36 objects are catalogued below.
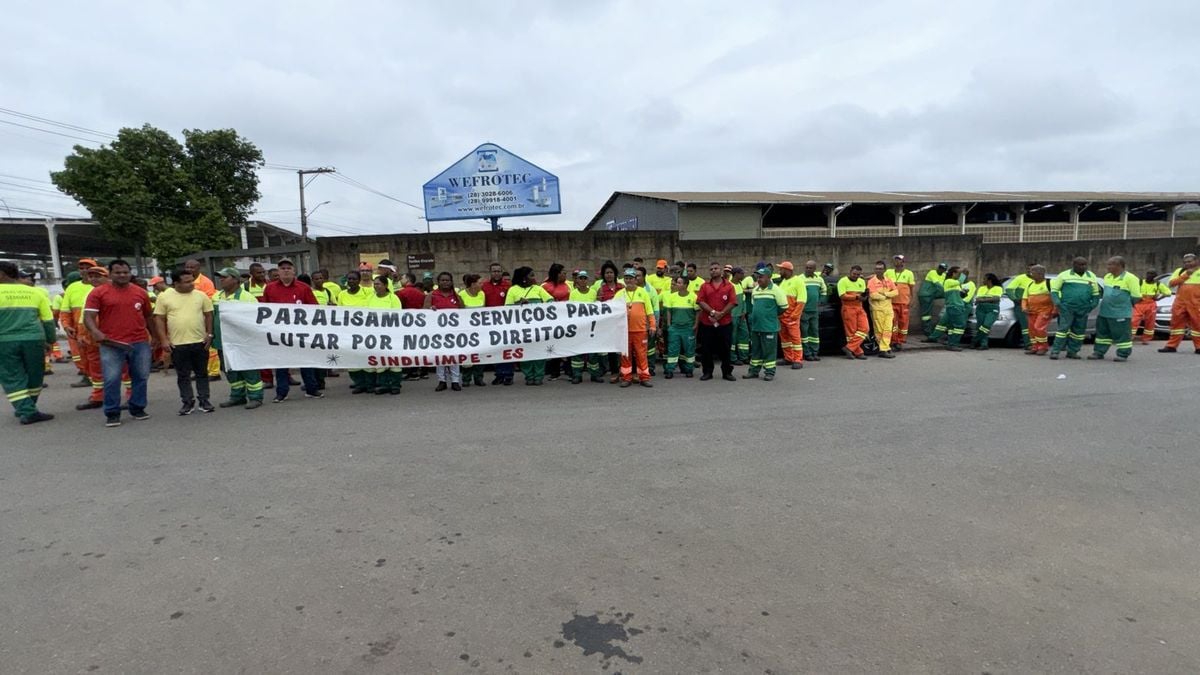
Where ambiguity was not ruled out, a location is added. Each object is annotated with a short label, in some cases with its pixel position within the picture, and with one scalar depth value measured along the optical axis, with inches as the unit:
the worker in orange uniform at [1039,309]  407.8
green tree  1029.8
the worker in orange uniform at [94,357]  257.6
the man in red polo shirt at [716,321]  320.8
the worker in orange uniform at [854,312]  405.7
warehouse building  812.0
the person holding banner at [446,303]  304.0
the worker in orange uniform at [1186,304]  387.9
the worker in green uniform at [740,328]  357.7
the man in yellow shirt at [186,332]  254.1
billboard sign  532.4
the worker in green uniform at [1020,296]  424.2
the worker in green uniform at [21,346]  240.8
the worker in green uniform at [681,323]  324.5
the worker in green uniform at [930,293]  481.7
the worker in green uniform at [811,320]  399.2
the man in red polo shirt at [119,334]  238.8
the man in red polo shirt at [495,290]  350.6
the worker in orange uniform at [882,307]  411.2
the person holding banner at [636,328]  310.5
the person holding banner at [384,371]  297.9
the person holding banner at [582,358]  321.1
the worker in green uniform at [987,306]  438.0
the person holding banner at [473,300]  324.2
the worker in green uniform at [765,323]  327.0
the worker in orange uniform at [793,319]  369.7
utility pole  1312.6
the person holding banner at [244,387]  270.5
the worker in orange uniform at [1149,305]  471.5
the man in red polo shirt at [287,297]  283.0
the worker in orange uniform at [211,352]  348.5
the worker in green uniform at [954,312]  446.9
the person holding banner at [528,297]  318.0
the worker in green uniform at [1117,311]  375.6
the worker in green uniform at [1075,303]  383.2
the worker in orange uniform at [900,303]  449.4
